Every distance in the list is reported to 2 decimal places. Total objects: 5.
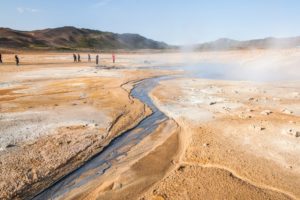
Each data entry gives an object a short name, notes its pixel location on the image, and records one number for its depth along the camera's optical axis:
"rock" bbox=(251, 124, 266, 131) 6.26
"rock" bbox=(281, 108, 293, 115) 7.48
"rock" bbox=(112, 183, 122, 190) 4.17
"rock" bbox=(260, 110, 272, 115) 7.48
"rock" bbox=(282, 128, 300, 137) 5.75
